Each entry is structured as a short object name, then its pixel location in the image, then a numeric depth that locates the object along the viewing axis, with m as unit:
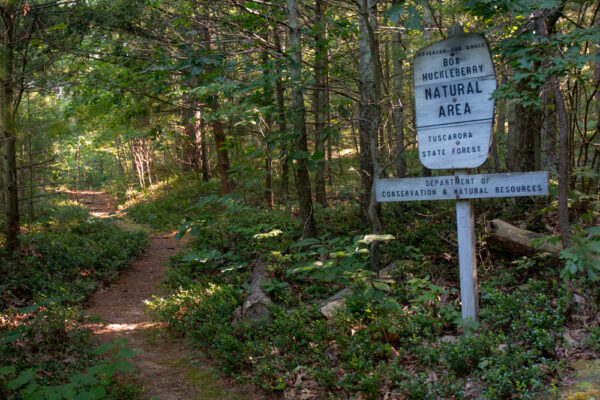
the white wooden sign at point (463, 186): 3.94
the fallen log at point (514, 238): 5.44
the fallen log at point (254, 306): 6.06
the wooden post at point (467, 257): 4.36
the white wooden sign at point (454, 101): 4.24
